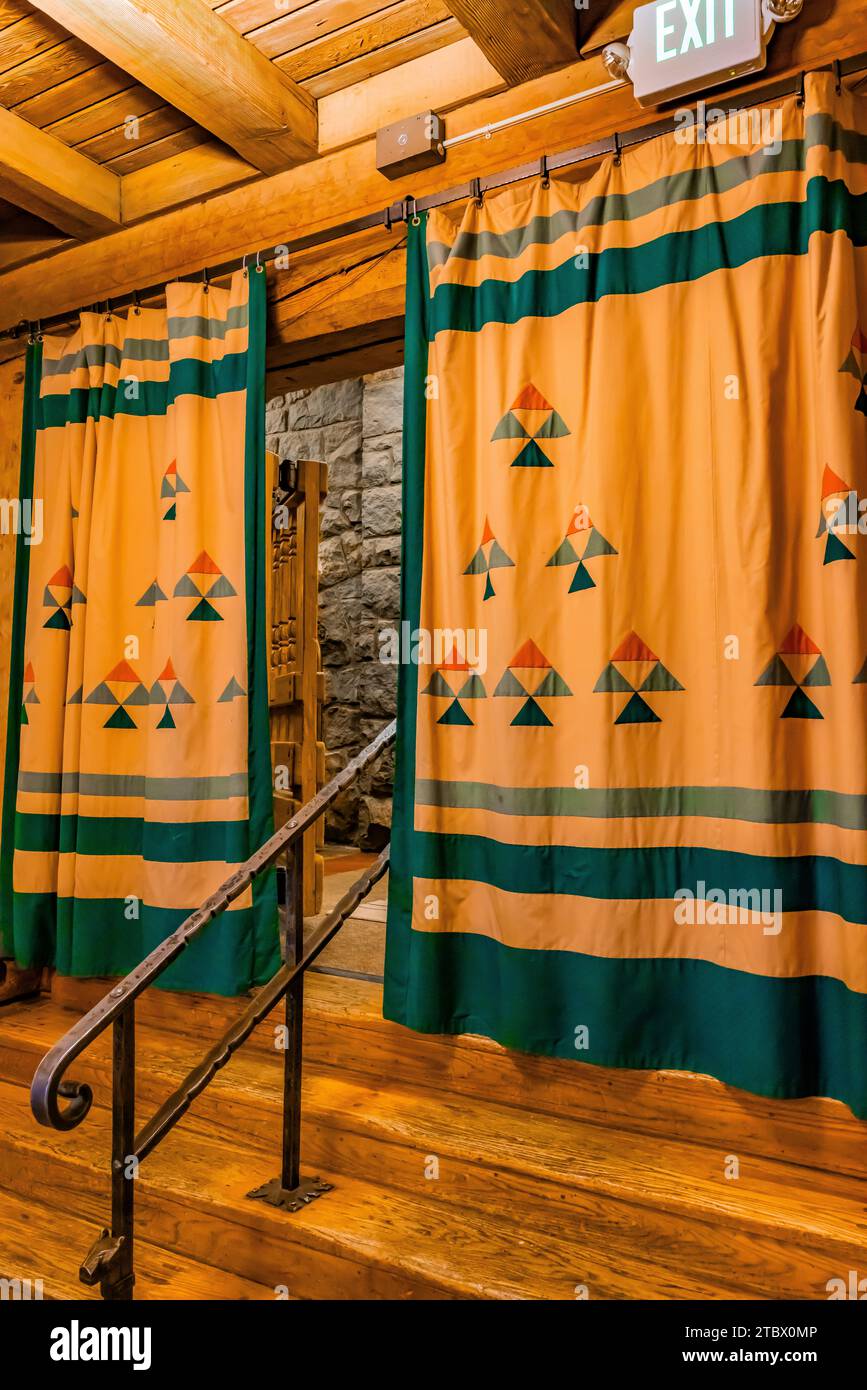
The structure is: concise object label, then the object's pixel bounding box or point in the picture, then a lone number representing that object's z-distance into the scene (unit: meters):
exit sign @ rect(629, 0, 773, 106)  1.94
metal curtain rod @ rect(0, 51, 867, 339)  1.91
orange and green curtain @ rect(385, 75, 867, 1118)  1.78
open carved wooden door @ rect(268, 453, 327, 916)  3.42
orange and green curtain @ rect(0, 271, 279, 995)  2.58
